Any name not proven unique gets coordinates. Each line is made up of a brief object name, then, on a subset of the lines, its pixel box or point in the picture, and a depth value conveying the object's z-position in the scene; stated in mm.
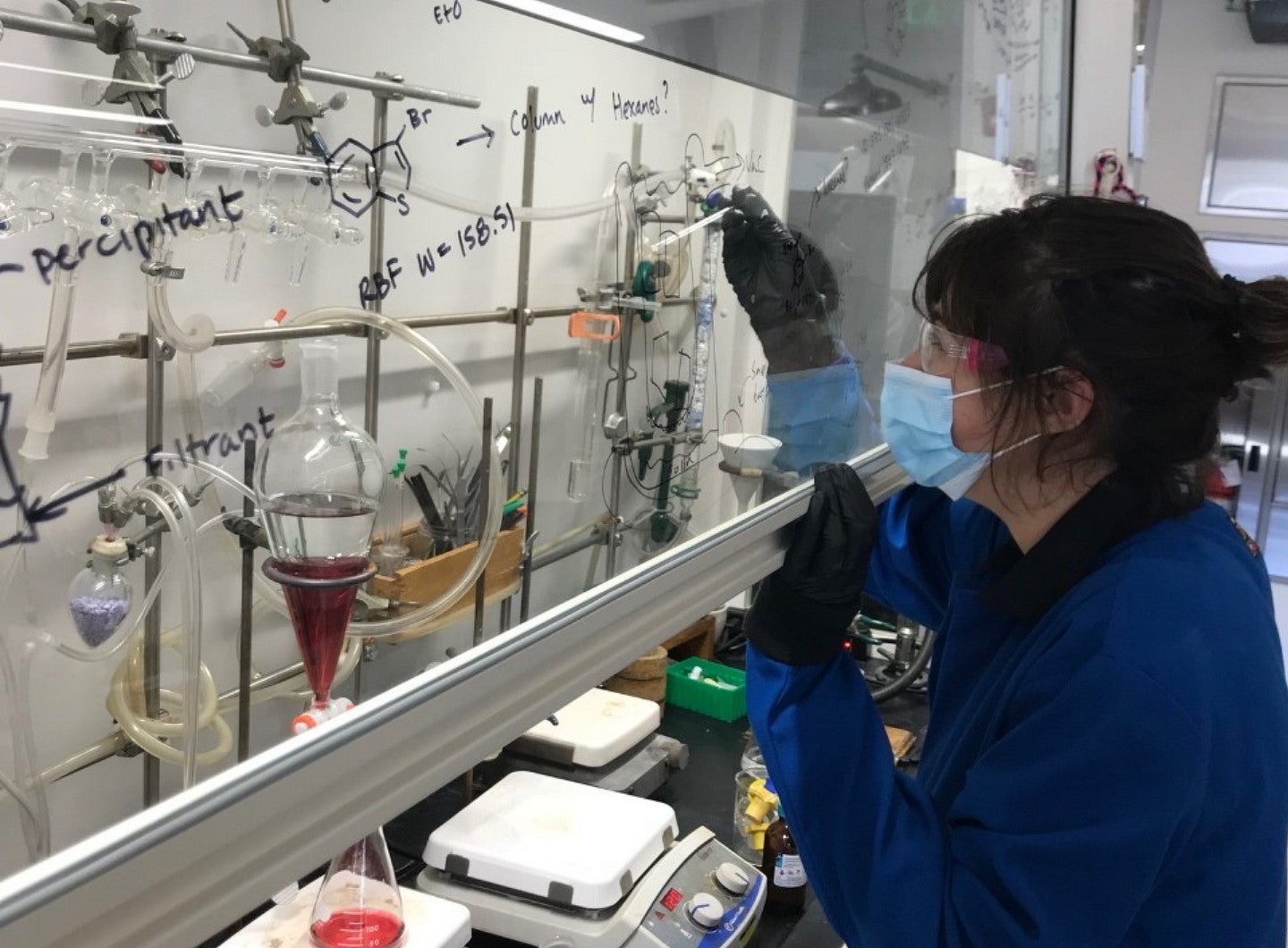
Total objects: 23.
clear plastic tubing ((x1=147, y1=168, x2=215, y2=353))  871
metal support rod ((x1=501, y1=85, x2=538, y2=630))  1333
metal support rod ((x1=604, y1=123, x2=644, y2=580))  1326
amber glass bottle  1552
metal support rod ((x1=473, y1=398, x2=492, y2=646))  1021
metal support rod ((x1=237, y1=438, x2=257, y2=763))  831
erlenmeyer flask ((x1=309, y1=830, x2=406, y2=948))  1142
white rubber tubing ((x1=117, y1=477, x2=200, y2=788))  841
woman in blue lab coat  899
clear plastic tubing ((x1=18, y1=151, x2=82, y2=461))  847
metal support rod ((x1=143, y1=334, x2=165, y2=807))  877
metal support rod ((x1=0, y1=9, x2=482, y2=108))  782
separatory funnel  780
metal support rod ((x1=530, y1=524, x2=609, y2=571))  1044
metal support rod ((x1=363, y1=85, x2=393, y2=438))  1129
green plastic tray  2057
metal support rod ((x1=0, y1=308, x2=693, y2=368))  839
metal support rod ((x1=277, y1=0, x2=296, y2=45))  929
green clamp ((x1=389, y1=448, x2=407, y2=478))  1194
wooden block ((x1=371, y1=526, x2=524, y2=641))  928
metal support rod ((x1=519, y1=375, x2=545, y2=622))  974
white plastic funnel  1255
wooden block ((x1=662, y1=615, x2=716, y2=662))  2203
